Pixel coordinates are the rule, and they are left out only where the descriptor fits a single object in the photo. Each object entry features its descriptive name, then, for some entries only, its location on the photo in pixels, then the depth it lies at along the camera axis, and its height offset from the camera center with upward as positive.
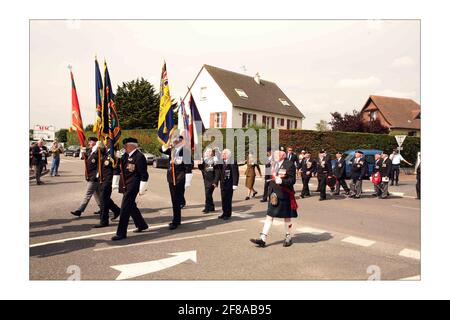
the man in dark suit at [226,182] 8.57 -0.66
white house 32.59 +5.64
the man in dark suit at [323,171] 12.29 -0.53
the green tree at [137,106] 45.88 +6.95
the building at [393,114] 34.26 +4.70
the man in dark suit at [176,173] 7.50 -0.38
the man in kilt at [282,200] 6.13 -0.79
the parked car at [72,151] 38.34 +0.56
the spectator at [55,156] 16.96 -0.03
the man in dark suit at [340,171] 13.26 -0.54
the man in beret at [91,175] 8.34 -0.46
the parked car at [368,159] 19.38 -0.11
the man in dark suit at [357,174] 12.93 -0.64
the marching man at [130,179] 6.50 -0.45
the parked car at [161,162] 26.44 -0.44
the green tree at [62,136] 47.40 +2.81
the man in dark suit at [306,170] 12.88 -0.51
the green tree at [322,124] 42.19 +4.10
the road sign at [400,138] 17.10 +0.97
